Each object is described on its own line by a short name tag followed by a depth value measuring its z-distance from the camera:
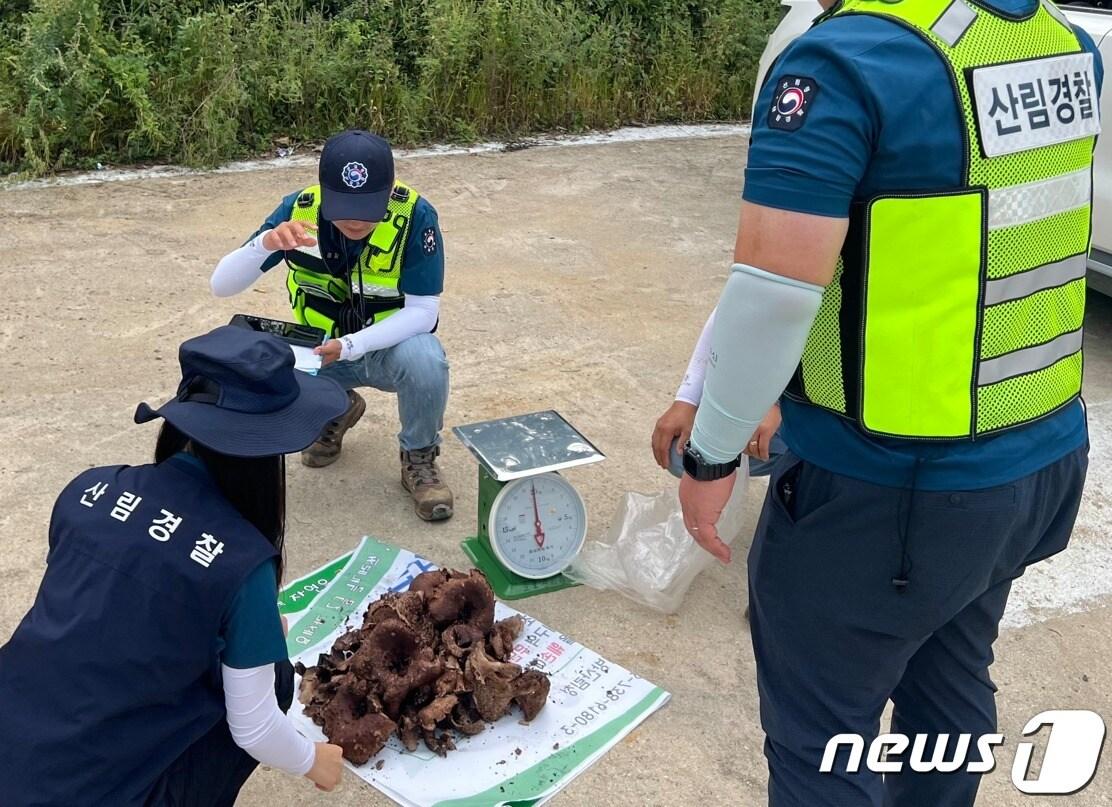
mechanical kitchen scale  3.03
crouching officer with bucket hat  1.69
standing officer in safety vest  1.53
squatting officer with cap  3.16
